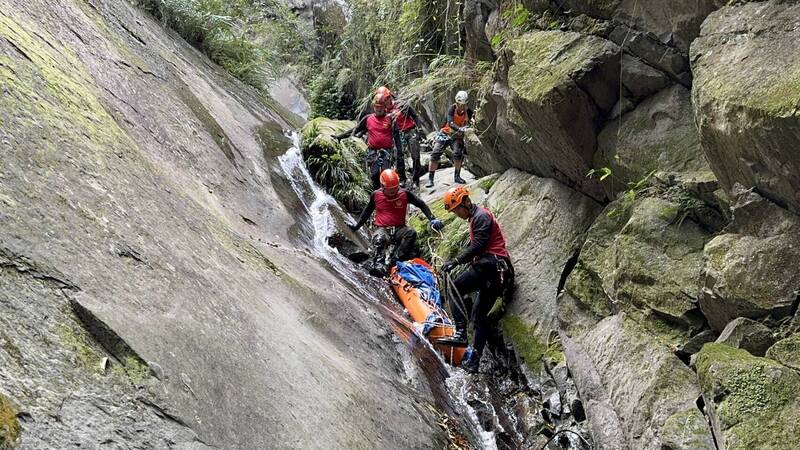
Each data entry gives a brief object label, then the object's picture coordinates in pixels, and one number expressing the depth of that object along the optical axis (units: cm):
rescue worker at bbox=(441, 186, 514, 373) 787
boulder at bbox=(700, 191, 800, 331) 459
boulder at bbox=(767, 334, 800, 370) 424
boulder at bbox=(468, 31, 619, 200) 745
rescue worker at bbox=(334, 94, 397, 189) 1195
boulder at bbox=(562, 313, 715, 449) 486
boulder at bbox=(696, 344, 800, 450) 394
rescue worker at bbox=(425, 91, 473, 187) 1237
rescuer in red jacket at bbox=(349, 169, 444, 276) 972
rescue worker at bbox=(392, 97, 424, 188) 1212
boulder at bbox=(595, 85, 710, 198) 654
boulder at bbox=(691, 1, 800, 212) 432
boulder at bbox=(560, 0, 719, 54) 631
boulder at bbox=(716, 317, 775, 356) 463
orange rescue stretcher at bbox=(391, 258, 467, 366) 796
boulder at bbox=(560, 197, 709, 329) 587
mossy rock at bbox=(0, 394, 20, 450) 250
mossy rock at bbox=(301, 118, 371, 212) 1196
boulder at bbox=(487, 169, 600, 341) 824
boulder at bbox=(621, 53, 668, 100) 695
